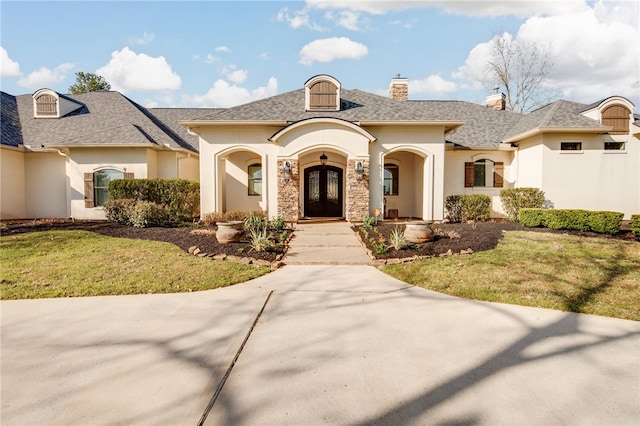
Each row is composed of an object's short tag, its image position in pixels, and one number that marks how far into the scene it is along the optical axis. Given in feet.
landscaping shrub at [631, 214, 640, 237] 31.20
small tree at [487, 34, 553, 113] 91.15
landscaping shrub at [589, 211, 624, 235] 33.27
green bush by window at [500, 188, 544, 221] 44.14
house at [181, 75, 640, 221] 41.96
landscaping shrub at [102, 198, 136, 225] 39.11
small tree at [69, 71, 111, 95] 112.16
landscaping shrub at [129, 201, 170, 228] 37.55
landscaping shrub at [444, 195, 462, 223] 45.75
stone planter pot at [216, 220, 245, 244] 28.17
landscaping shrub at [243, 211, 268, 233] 33.30
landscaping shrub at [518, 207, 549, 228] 38.22
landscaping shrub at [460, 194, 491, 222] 45.11
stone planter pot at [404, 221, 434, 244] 28.63
